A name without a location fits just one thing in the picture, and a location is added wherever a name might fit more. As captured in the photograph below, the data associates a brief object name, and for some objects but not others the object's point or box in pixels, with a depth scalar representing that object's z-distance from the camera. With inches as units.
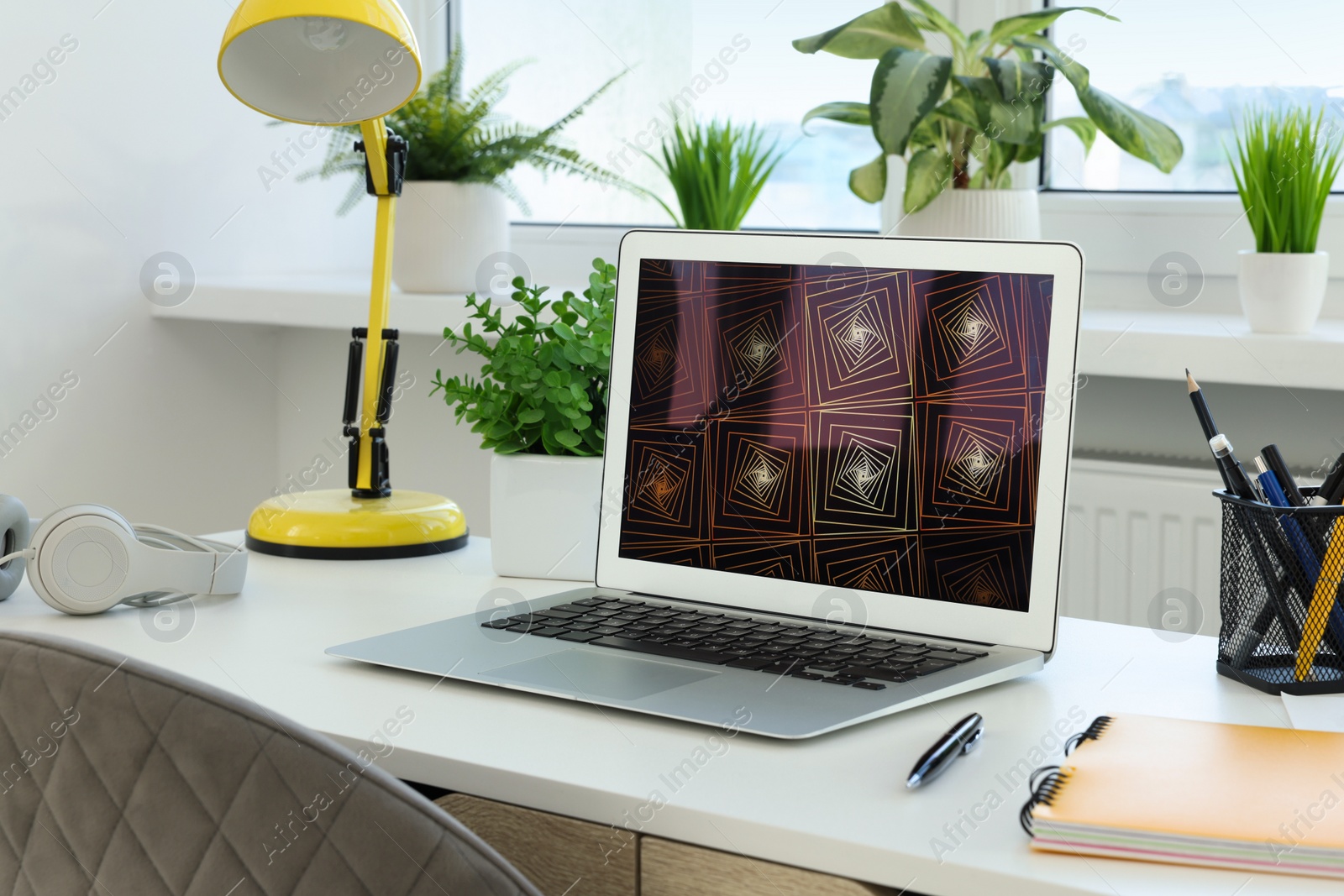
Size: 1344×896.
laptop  31.2
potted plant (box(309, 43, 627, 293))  79.0
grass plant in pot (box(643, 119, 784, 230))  71.1
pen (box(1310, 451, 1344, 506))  30.7
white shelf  76.0
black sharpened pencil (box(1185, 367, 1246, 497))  31.5
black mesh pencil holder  29.4
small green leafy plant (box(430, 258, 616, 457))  42.8
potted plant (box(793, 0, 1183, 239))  56.5
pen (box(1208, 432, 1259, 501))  31.1
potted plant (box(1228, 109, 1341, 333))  54.6
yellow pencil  29.1
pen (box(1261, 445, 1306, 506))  31.1
